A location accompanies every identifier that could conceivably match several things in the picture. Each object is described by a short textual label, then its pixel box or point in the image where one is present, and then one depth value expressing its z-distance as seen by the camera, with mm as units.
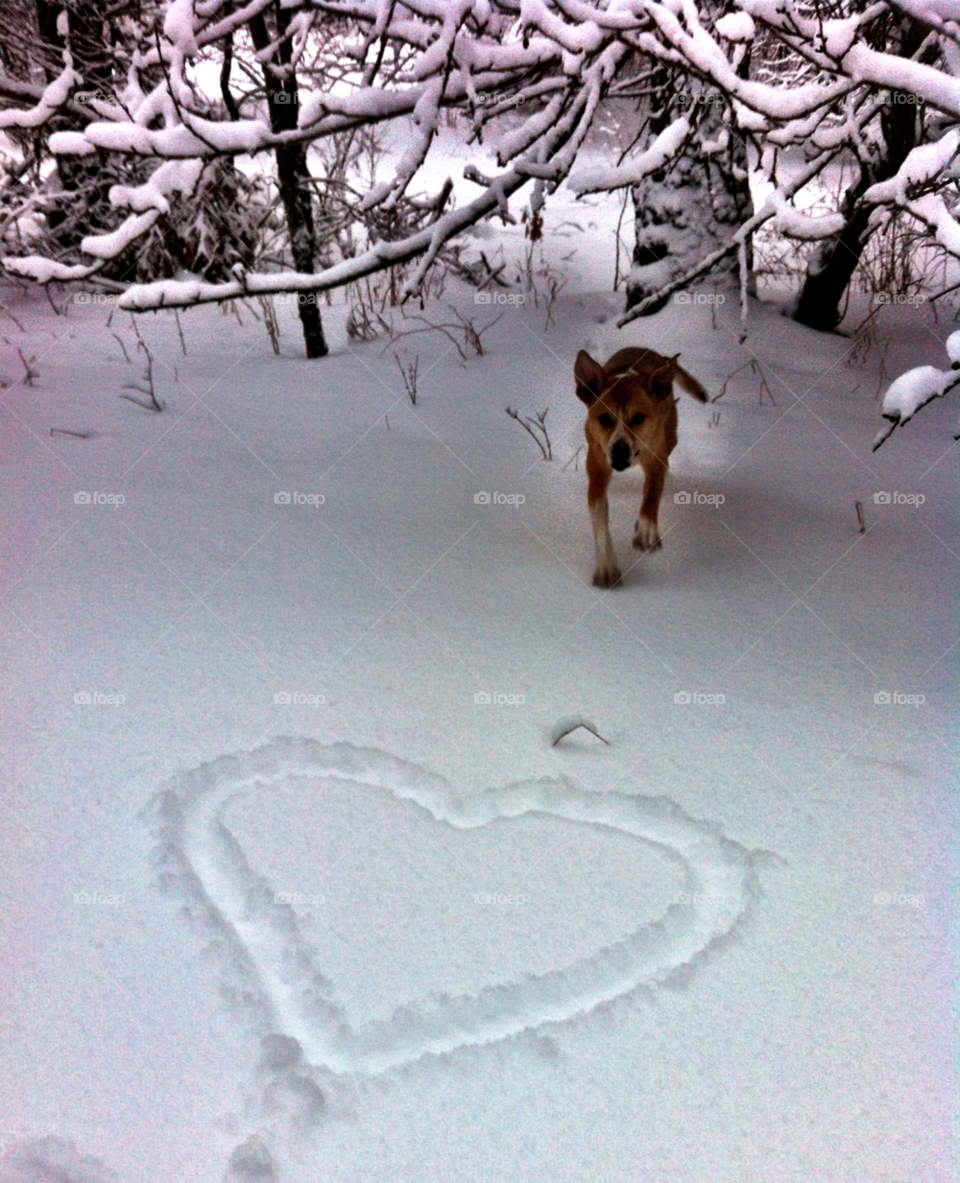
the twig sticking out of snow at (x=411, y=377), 4431
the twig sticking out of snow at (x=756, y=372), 4676
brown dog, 2947
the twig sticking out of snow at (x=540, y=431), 3796
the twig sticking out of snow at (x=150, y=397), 4054
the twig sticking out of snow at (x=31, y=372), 4348
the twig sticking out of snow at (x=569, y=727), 2104
